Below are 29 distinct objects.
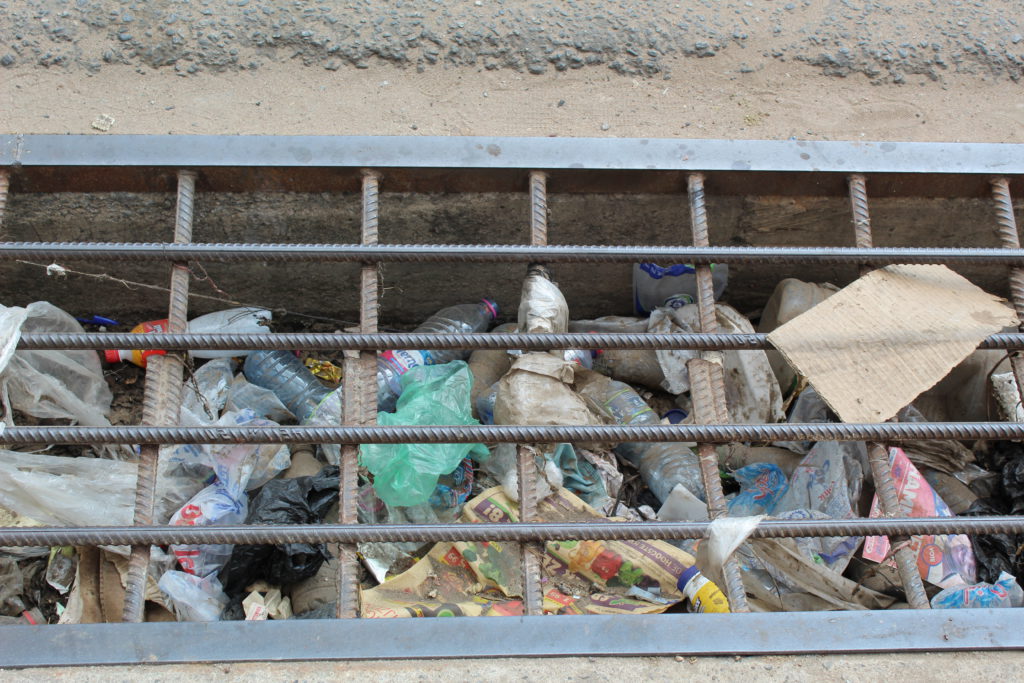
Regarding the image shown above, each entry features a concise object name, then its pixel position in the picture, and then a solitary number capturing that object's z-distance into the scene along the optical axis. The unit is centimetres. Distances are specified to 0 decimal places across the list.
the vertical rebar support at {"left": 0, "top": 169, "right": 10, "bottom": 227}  209
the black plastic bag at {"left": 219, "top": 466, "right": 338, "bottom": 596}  217
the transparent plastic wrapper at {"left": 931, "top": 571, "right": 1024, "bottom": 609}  198
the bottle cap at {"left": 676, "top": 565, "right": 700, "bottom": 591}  206
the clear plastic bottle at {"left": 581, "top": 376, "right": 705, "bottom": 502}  245
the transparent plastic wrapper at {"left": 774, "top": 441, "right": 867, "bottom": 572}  232
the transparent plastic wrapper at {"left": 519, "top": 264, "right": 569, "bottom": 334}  216
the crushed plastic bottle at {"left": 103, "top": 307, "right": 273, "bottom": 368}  273
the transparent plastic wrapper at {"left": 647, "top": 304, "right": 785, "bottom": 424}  258
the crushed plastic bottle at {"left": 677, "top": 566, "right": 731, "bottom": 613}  195
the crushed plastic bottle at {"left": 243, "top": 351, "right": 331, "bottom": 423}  270
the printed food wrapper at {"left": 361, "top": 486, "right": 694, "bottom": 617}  208
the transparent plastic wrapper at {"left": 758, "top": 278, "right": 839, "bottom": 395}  266
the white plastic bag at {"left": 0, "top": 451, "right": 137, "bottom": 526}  216
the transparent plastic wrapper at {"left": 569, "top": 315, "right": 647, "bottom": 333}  279
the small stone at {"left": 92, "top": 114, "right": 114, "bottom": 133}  234
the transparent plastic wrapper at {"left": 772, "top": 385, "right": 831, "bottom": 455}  262
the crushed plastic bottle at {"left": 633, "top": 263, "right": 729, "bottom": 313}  278
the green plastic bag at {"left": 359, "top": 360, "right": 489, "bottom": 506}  218
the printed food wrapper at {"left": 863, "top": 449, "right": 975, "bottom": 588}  217
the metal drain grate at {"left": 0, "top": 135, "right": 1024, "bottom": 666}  165
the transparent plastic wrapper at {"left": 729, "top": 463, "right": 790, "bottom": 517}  241
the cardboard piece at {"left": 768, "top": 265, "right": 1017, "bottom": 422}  197
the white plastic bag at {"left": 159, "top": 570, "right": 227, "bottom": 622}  206
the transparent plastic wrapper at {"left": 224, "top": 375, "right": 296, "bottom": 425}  261
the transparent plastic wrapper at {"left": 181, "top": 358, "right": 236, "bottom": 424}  251
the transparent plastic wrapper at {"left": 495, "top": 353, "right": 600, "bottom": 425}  229
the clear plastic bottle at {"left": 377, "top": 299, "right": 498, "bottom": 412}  264
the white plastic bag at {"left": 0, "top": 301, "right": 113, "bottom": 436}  240
